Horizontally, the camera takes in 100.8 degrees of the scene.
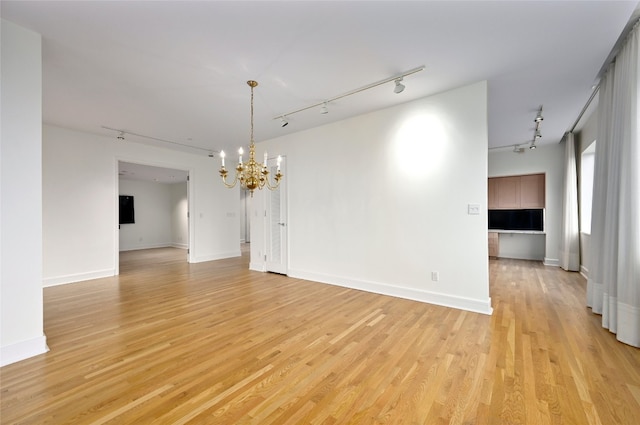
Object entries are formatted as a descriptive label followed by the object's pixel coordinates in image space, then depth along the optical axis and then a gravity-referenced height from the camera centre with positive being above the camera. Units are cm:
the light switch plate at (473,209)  336 +1
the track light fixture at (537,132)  425 +153
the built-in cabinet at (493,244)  710 -93
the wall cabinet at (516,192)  661 +46
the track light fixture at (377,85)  304 +157
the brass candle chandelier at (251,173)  334 +46
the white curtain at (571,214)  557 -9
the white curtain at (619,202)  247 +9
